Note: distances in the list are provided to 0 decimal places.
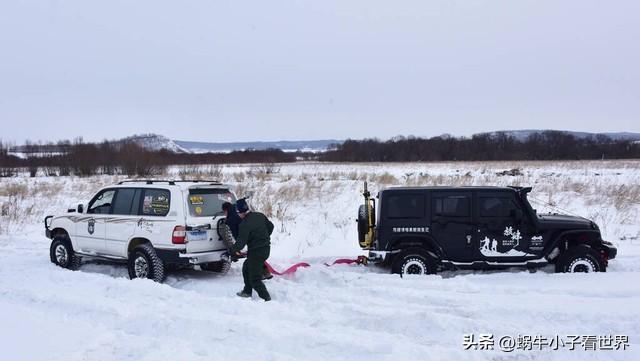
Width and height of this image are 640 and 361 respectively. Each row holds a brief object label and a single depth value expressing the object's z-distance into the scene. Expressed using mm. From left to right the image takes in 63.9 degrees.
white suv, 9078
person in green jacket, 8094
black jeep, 9344
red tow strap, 9773
